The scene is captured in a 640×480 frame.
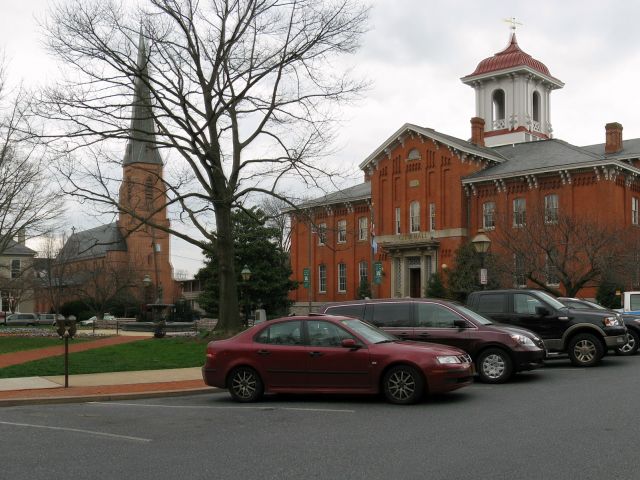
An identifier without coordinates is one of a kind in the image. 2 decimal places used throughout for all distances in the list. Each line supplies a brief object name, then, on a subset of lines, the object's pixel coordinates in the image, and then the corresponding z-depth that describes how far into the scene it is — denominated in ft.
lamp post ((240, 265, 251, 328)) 121.70
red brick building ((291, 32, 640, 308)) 149.28
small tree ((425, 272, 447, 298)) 151.84
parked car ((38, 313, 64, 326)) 224.45
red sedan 39.60
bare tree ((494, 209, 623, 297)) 113.28
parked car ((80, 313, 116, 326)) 168.57
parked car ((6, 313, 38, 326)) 210.59
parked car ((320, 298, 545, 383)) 48.70
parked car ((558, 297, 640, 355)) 66.03
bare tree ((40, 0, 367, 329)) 86.84
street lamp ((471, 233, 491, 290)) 82.69
